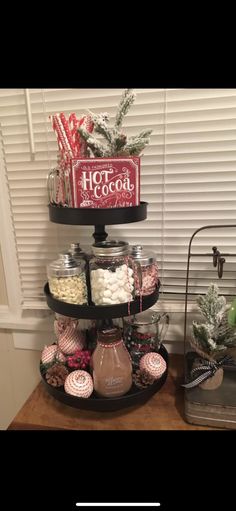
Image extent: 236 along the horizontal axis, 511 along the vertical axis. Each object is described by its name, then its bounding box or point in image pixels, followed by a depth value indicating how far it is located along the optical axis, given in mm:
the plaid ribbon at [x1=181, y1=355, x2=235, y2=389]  766
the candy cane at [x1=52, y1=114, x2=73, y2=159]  691
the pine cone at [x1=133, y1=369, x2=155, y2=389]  766
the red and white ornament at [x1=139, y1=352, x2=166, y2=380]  766
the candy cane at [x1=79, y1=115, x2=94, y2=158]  699
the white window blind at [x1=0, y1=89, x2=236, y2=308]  843
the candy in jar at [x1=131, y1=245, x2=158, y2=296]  728
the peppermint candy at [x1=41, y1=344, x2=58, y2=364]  841
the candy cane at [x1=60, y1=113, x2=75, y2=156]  690
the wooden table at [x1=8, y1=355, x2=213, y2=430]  738
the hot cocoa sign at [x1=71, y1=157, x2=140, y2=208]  631
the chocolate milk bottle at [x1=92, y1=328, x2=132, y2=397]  720
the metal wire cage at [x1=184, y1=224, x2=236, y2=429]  724
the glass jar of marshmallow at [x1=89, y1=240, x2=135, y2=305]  673
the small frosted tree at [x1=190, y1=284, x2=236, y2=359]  785
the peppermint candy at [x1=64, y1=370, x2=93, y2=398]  721
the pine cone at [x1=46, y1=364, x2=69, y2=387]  771
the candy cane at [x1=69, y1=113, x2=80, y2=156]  695
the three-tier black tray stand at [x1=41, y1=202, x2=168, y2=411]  635
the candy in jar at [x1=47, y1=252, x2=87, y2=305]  712
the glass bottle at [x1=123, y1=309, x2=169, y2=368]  838
